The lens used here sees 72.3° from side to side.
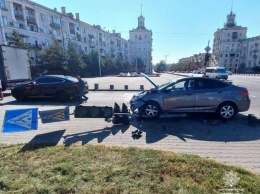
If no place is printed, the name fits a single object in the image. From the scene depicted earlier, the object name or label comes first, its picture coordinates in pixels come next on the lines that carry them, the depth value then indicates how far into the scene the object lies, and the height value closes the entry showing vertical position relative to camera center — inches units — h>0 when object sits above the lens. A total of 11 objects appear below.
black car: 394.3 -41.8
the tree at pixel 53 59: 1344.7 +74.9
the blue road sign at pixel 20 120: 176.6 -50.3
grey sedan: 241.9 -43.3
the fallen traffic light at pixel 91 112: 221.9 -53.5
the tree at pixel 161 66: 4397.1 +21.7
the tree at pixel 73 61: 1471.5 +63.3
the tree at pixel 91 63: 1825.8 +55.8
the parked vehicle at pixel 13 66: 479.3 +10.4
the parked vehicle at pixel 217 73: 1016.7 -37.2
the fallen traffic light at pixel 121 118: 226.7 -63.1
